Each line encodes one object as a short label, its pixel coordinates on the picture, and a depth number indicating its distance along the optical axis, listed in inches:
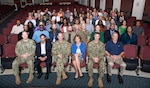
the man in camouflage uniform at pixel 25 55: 161.9
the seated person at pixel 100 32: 206.6
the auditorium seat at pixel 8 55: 176.4
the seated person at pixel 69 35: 213.2
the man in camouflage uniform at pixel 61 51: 167.6
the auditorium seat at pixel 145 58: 169.3
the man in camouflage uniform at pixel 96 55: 158.9
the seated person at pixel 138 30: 235.5
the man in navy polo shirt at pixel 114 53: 162.7
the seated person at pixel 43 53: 168.4
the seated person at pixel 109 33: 209.4
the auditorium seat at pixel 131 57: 172.7
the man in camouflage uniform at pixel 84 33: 214.4
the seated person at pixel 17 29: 239.3
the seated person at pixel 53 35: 217.5
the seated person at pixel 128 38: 199.2
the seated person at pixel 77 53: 165.9
